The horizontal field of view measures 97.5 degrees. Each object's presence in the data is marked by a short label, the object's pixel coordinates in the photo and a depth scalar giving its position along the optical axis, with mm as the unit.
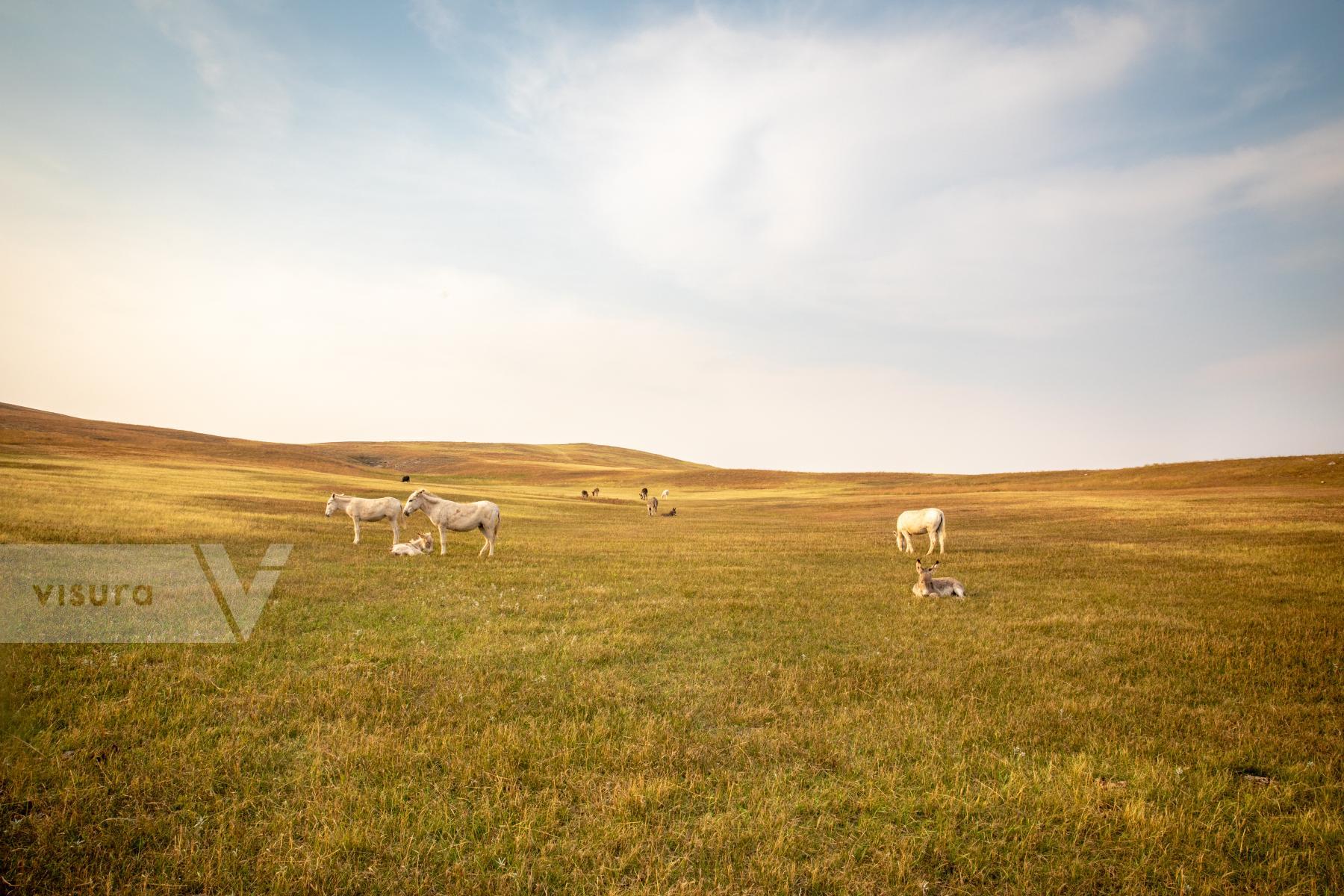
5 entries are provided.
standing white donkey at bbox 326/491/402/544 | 24609
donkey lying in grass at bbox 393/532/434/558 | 21484
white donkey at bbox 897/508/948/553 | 24922
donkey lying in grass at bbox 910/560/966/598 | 16156
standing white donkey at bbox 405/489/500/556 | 23141
